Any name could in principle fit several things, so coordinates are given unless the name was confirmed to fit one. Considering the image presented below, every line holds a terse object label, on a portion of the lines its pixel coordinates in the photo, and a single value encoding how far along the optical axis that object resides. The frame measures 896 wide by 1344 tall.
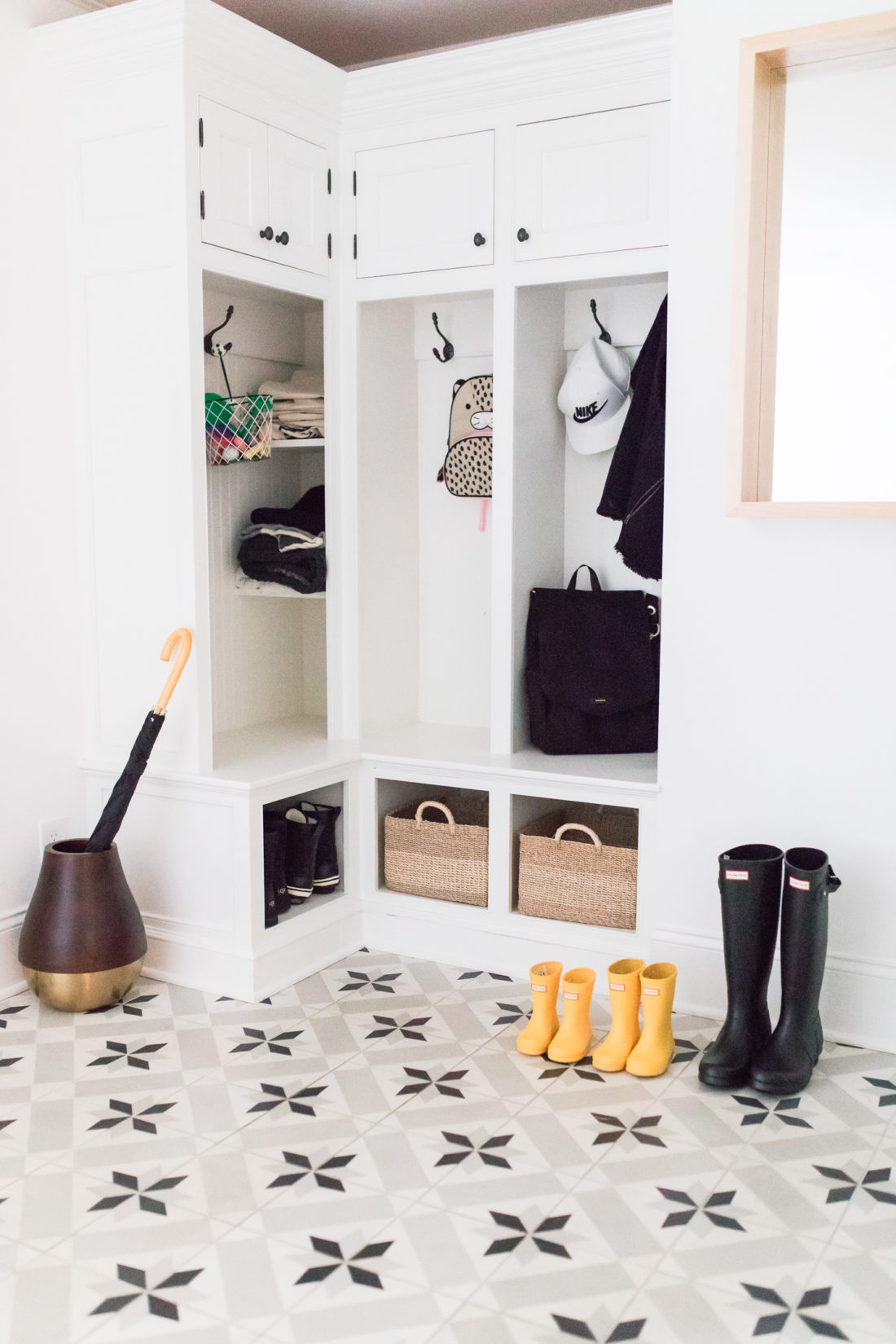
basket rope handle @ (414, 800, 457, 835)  3.22
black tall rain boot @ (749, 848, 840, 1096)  2.47
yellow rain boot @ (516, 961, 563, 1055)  2.65
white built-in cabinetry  2.87
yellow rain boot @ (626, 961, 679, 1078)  2.55
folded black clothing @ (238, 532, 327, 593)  3.32
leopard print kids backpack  3.43
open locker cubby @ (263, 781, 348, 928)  3.27
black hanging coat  2.94
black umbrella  2.86
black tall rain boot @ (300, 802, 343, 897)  3.24
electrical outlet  3.11
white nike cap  3.21
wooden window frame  2.46
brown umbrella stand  2.81
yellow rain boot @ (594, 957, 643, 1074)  2.59
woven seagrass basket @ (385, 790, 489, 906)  3.20
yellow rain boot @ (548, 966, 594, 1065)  2.61
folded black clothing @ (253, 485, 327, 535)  3.47
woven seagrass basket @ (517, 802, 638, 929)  3.01
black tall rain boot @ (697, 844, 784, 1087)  2.52
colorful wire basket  3.23
